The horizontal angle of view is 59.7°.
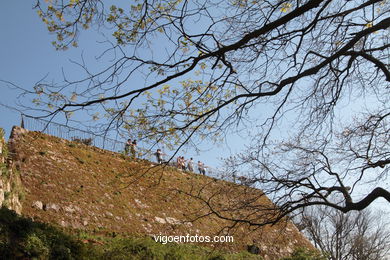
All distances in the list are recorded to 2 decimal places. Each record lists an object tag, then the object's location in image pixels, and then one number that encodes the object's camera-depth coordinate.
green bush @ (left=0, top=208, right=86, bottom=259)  6.11
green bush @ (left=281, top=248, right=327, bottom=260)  17.44
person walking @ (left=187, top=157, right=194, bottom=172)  22.58
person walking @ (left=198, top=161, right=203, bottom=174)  23.04
